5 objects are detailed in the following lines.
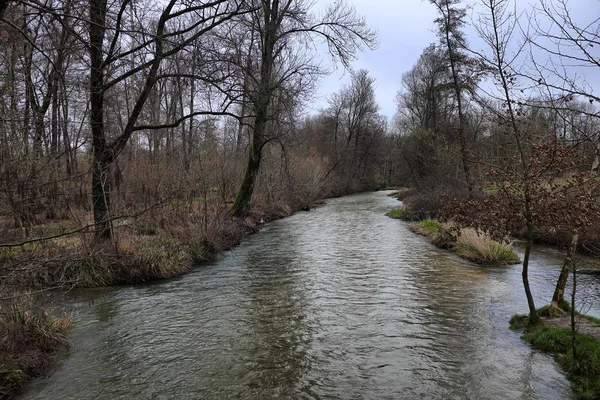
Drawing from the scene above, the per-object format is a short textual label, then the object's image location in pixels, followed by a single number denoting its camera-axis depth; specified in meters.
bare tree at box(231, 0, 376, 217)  17.33
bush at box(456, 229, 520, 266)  12.55
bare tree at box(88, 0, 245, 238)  10.78
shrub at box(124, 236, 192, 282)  10.51
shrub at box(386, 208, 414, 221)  23.77
